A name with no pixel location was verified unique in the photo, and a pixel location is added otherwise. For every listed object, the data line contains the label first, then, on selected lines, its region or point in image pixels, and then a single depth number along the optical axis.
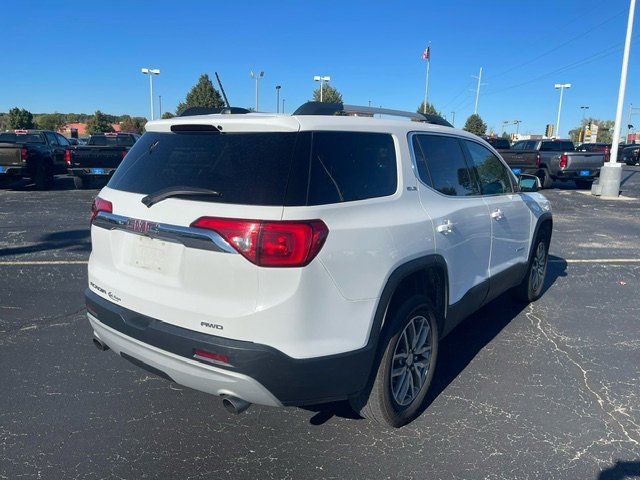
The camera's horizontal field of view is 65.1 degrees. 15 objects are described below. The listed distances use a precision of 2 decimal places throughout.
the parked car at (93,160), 14.48
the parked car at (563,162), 17.45
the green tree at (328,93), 59.02
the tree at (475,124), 57.78
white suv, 2.29
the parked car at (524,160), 18.02
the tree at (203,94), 41.50
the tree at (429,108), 54.92
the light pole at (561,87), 57.71
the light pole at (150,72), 41.97
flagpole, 41.36
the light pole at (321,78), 43.81
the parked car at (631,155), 36.00
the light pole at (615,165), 15.68
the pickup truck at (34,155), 14.27
